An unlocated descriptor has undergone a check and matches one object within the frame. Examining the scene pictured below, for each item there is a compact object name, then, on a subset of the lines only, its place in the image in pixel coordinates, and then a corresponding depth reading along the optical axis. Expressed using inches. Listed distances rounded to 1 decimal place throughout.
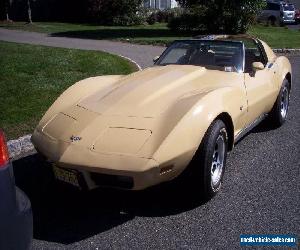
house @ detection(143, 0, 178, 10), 1198.1
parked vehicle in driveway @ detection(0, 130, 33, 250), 94.8
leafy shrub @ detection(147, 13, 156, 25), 1064.2
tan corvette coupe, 137.8
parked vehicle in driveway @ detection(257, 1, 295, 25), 1195.9
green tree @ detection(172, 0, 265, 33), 768.3
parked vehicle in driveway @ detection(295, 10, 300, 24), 1329.7
